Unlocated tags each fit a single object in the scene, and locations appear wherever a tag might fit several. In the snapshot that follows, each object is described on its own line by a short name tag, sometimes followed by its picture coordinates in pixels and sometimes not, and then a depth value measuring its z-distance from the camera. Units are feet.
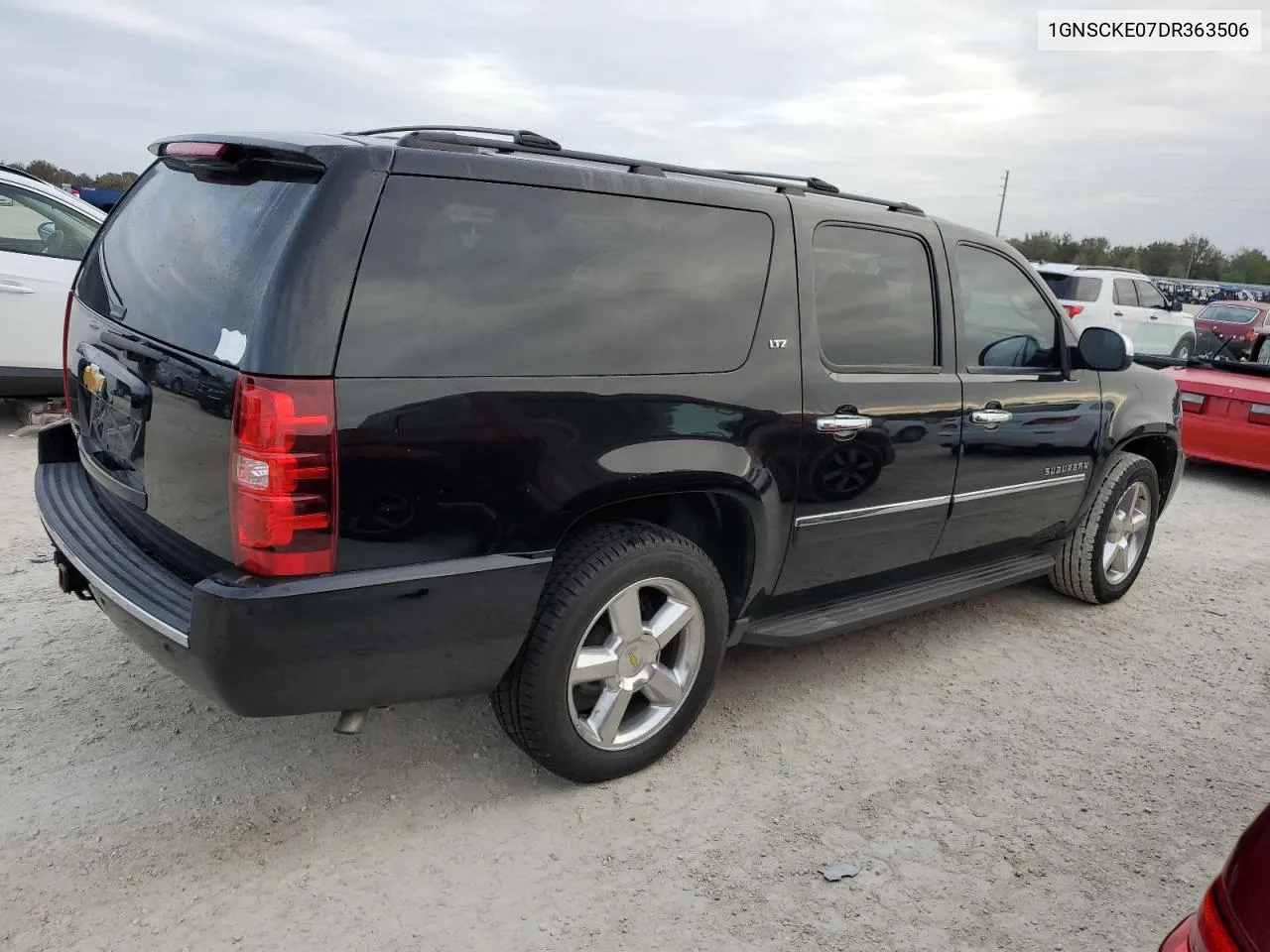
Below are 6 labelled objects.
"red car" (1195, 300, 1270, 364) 55.62
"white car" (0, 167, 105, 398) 21.22
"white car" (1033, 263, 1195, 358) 46.50
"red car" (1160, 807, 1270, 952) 4.70
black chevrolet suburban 7.57
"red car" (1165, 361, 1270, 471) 25.64
